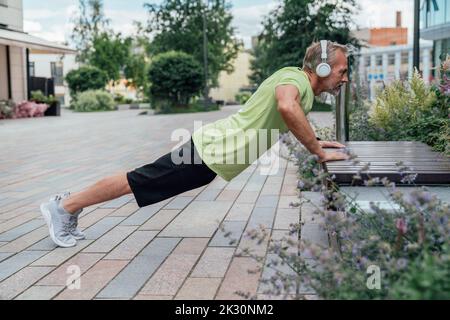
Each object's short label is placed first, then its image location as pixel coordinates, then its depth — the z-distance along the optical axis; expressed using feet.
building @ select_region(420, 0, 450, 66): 69.51
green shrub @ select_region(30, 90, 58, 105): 86.43
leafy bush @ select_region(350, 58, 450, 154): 19.74
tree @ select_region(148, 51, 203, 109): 101.76
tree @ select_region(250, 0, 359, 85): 98.68
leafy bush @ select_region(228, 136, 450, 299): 6.31
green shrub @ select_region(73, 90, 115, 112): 112.37
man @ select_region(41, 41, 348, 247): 11.28
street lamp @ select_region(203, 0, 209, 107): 106.71
